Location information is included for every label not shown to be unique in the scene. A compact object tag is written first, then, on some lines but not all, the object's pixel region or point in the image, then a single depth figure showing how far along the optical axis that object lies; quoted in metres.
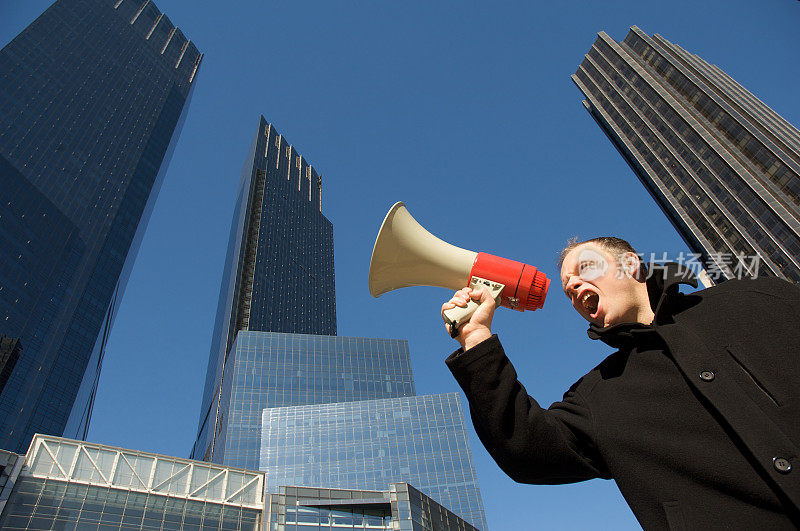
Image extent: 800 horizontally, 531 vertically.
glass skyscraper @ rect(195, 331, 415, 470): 67.81
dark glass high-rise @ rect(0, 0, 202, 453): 74.75
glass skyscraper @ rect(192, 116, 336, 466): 91.50
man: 1.43
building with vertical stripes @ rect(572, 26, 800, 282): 45.97
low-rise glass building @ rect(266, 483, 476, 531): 29.39
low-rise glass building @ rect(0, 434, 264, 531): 23.91
